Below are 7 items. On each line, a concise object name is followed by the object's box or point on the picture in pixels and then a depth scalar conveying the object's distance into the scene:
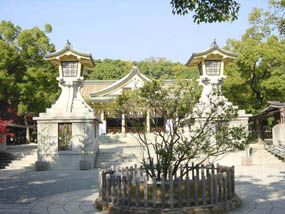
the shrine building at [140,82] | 18.09
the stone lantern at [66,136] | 16.61
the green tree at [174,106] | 7.48
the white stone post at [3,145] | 20.80
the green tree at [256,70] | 22.89
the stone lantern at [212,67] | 18.22
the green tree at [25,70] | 22.28
